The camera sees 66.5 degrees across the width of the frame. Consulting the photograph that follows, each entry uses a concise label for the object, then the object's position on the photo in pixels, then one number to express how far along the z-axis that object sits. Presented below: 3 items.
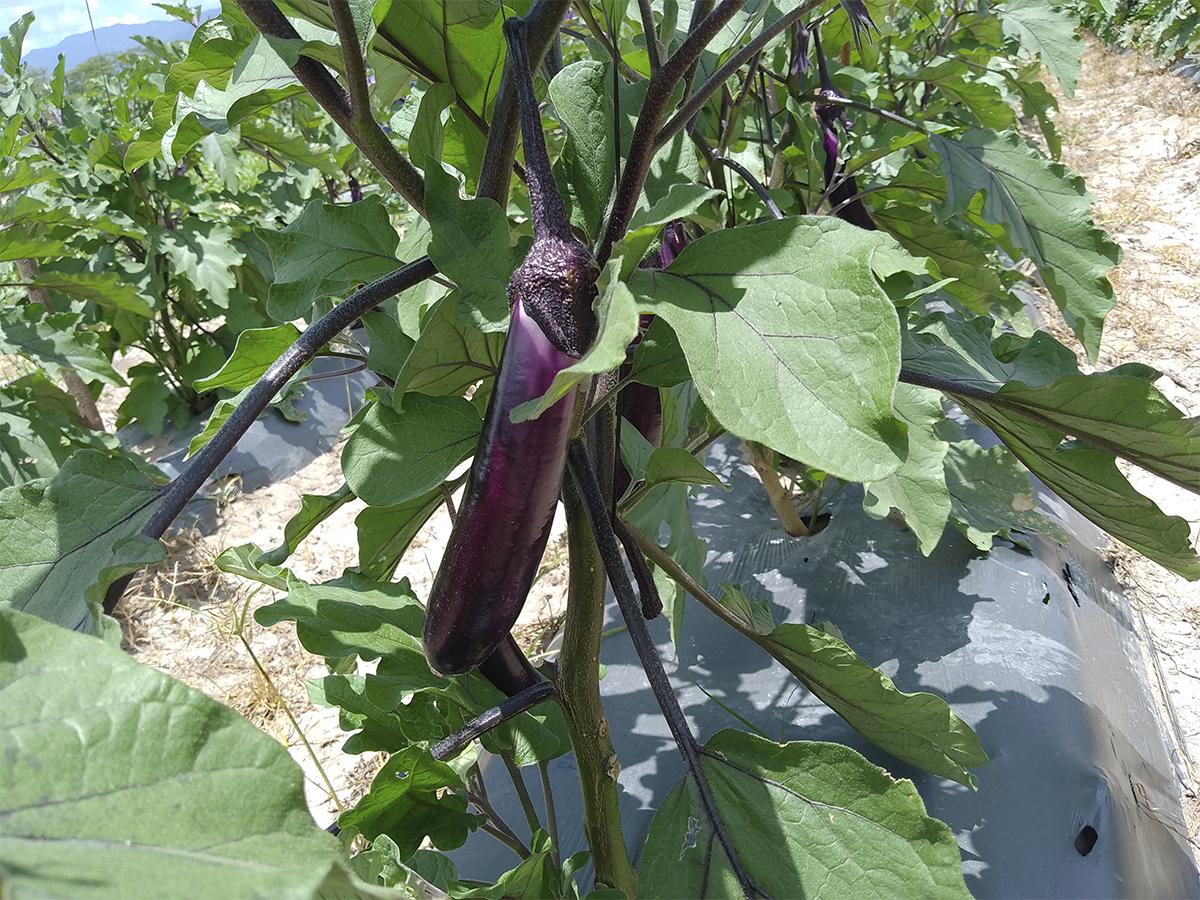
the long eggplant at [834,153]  1.03
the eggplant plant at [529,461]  0.24
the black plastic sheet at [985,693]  0.80
